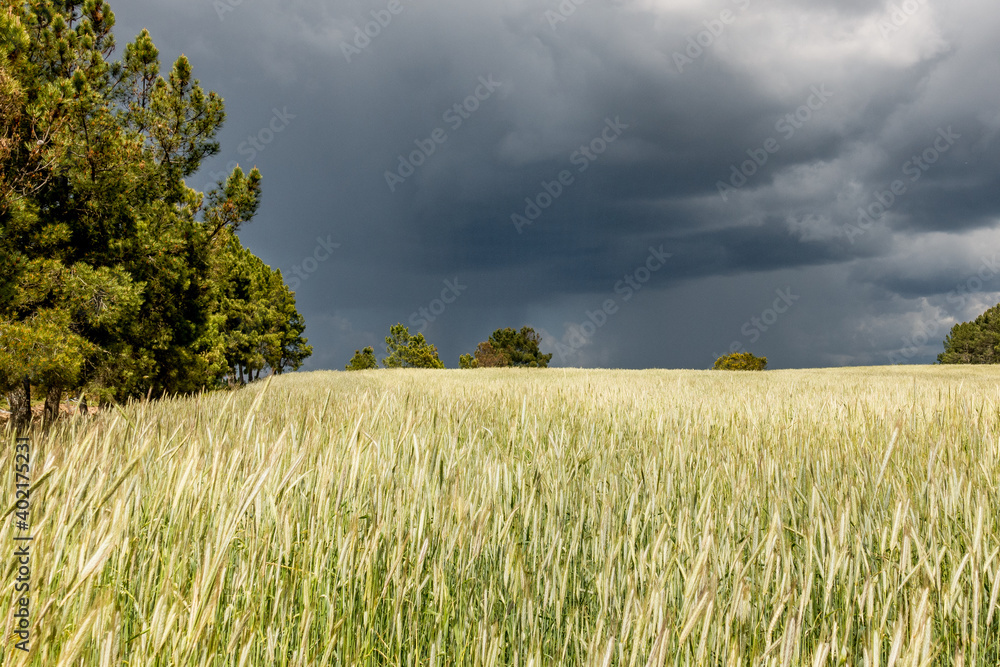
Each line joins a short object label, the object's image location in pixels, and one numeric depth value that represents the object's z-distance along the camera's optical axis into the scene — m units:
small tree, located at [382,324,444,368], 60.09
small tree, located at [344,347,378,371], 58.62
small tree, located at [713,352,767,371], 65.56
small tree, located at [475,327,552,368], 69.81
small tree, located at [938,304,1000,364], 67.62
